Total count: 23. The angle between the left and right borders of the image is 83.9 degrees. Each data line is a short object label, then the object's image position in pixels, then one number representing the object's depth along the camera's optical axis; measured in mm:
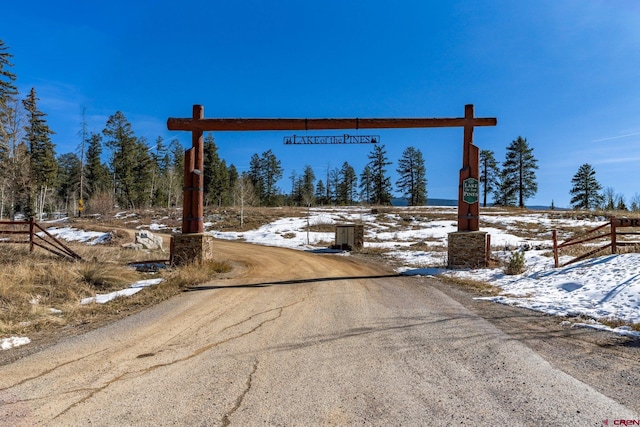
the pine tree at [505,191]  60000
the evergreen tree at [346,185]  83188
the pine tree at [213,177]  63781
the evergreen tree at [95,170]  63219
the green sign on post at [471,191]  13000
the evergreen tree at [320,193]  89000
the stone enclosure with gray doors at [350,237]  21078
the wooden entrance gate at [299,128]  12773
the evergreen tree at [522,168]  58500
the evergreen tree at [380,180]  71488
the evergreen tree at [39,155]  43288
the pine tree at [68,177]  69000
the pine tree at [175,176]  58062
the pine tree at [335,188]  85500
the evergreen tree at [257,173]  82500
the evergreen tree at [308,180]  87250
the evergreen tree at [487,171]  61906
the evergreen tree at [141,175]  60562
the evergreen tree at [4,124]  27497
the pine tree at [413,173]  71188
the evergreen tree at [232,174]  81400
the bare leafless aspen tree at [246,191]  43288
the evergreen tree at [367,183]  76625
